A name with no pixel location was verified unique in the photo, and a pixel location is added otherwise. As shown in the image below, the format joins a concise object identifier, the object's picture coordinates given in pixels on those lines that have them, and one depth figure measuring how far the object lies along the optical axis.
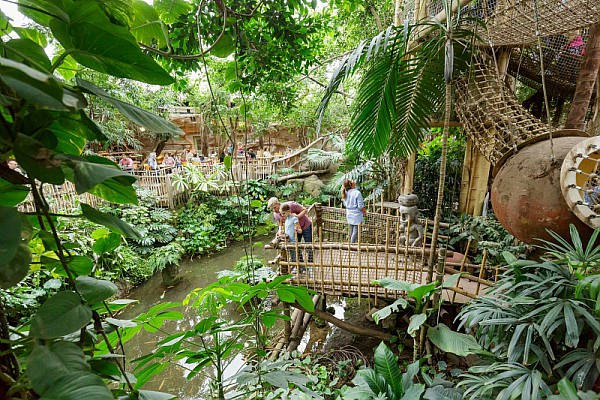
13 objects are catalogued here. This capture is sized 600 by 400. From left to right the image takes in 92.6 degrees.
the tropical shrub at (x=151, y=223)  5.77
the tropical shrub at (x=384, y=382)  1.65
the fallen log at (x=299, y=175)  9.16
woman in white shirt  3.47
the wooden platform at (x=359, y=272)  2.75
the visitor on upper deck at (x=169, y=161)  8.55
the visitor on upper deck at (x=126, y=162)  7.36
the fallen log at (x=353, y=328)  3.24
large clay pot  1.60
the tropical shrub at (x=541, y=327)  1.08
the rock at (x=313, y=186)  8.90
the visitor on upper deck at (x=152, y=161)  8.23
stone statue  3.17
